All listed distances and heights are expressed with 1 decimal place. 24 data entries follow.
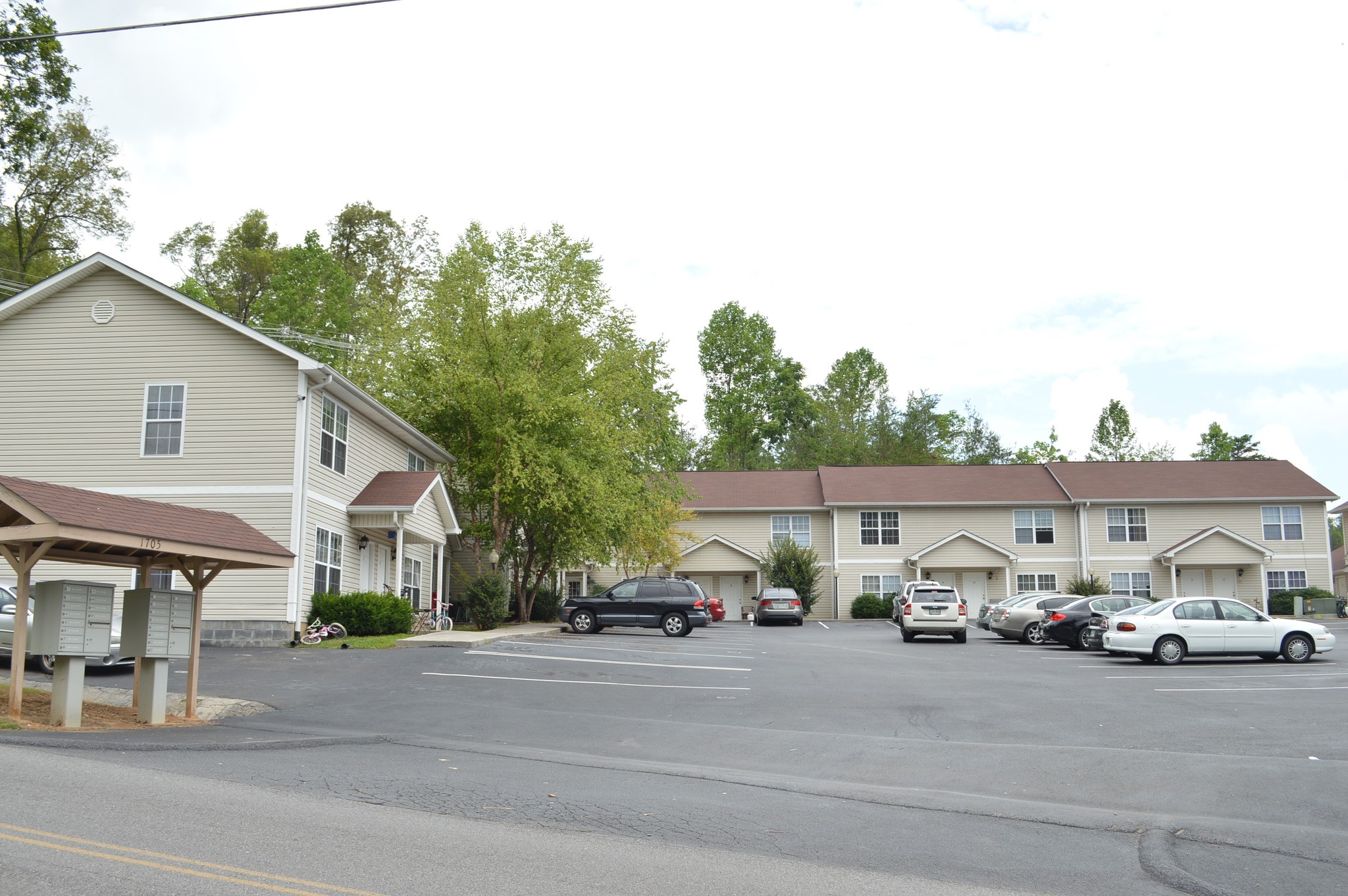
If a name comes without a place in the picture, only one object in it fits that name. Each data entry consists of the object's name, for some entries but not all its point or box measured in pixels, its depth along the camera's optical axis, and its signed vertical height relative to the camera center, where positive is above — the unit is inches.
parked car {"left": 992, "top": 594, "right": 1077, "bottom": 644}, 1174.3 -28.0
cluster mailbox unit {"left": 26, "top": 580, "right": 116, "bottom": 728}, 479.5 -18.4
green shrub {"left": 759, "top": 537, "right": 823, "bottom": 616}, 1854.1 +41.2
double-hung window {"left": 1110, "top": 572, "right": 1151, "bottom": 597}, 1870.1 +18.0
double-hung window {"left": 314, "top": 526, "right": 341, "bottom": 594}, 971.9 +30.1
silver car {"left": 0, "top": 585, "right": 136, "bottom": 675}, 684.7 -29.7
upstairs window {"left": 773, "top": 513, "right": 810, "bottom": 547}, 1966.0 +119.5
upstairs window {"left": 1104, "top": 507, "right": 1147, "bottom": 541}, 1892.2 +123.3
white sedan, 869.8 -32.5
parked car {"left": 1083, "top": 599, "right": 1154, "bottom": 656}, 1059.3 -37.6
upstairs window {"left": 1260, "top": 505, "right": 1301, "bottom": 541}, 1895.9 +124.5
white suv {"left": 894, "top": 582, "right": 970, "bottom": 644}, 1167.0 -21.4
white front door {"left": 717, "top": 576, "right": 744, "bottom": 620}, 1969.7 +1.4
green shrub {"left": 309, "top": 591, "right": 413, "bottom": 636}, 947.3 -15.5
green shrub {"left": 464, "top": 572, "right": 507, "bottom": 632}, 1202.6 -8.5
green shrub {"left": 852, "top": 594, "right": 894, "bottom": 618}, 1836.9 -22.5
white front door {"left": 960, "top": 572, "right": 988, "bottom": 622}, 1883.6 +6.8
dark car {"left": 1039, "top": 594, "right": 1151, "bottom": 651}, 1080.8 -23.9
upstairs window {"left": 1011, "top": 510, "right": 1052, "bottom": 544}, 1914.4 +118.9
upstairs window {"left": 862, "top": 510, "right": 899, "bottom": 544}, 1921.8 +118.8
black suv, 1194.6 -15.2
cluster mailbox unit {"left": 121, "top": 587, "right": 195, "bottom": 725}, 516.4 -21.7
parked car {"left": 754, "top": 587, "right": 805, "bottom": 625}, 1631.4 -19.9
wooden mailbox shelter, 450.6 +25.5
